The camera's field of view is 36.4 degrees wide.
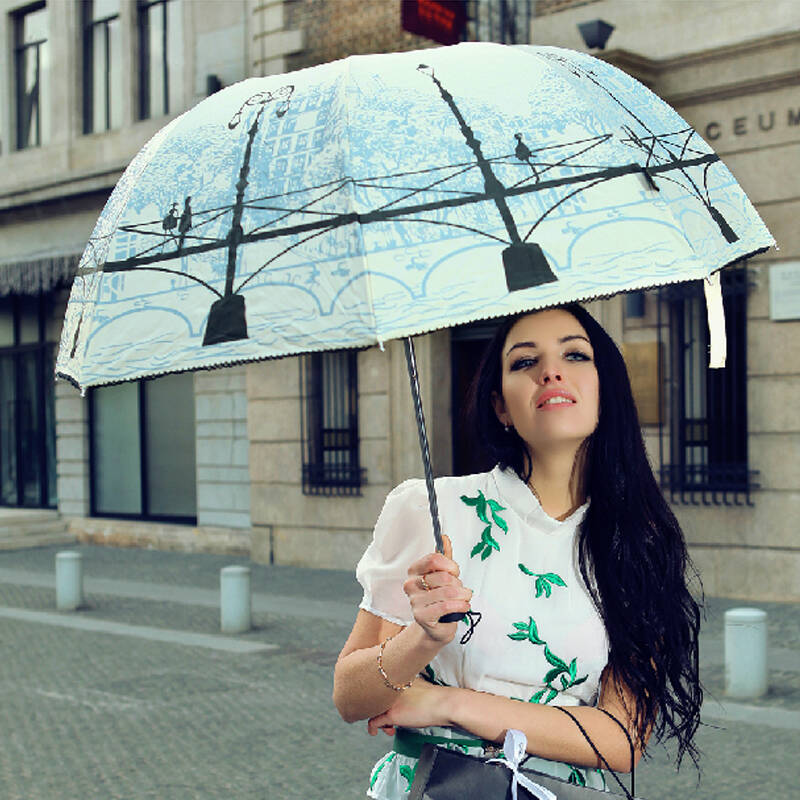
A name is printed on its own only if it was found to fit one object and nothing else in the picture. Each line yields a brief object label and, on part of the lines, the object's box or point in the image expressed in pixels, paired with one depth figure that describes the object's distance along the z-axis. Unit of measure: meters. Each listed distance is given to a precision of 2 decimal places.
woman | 2.13
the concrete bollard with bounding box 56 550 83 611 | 12.01
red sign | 12.94
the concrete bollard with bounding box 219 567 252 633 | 10.38
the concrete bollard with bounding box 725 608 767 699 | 7.39
